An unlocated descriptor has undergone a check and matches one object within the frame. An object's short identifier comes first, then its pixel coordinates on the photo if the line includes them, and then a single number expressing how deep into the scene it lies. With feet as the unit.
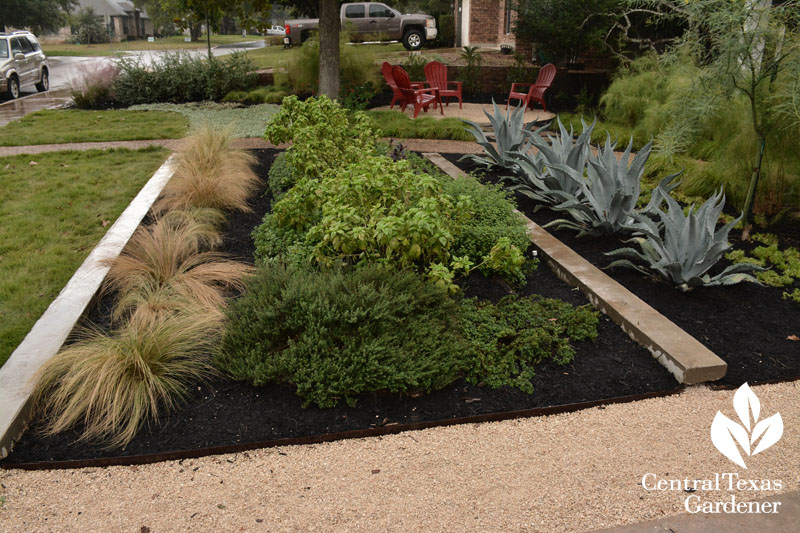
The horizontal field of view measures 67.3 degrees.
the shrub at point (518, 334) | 10.40
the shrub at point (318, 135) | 17.02
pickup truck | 82.58
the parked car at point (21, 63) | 50.42
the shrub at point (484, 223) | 14.07
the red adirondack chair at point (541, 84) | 40.63
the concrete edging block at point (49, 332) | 9.19
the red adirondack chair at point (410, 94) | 37.68
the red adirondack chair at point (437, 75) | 43.27
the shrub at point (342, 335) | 9.65
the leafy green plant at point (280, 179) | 19.19
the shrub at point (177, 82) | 47.32
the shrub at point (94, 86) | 45.16
